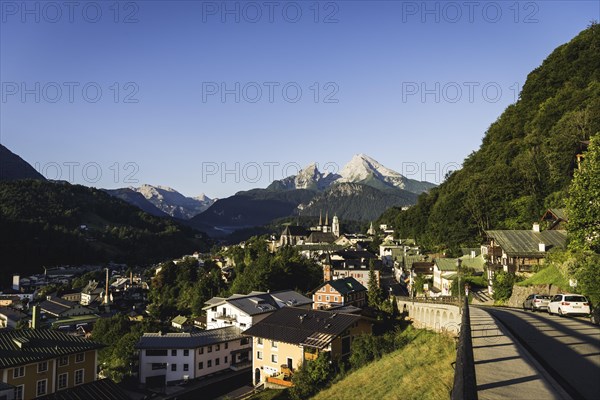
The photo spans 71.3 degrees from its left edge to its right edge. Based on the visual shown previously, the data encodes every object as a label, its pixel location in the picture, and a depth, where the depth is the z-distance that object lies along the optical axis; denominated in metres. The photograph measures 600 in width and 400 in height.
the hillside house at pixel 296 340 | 39.72
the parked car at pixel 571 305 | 18.91
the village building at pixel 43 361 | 31.02
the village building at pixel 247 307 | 55.44
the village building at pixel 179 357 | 45.59
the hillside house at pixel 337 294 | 59.81
